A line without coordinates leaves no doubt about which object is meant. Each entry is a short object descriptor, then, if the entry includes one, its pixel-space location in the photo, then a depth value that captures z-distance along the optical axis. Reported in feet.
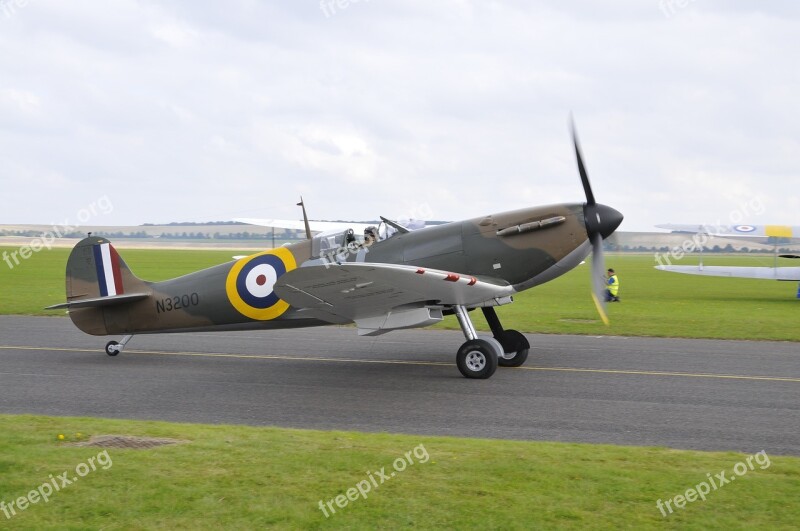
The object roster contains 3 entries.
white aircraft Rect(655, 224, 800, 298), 92.22
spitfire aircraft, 37.17
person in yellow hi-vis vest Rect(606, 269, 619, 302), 93.40
